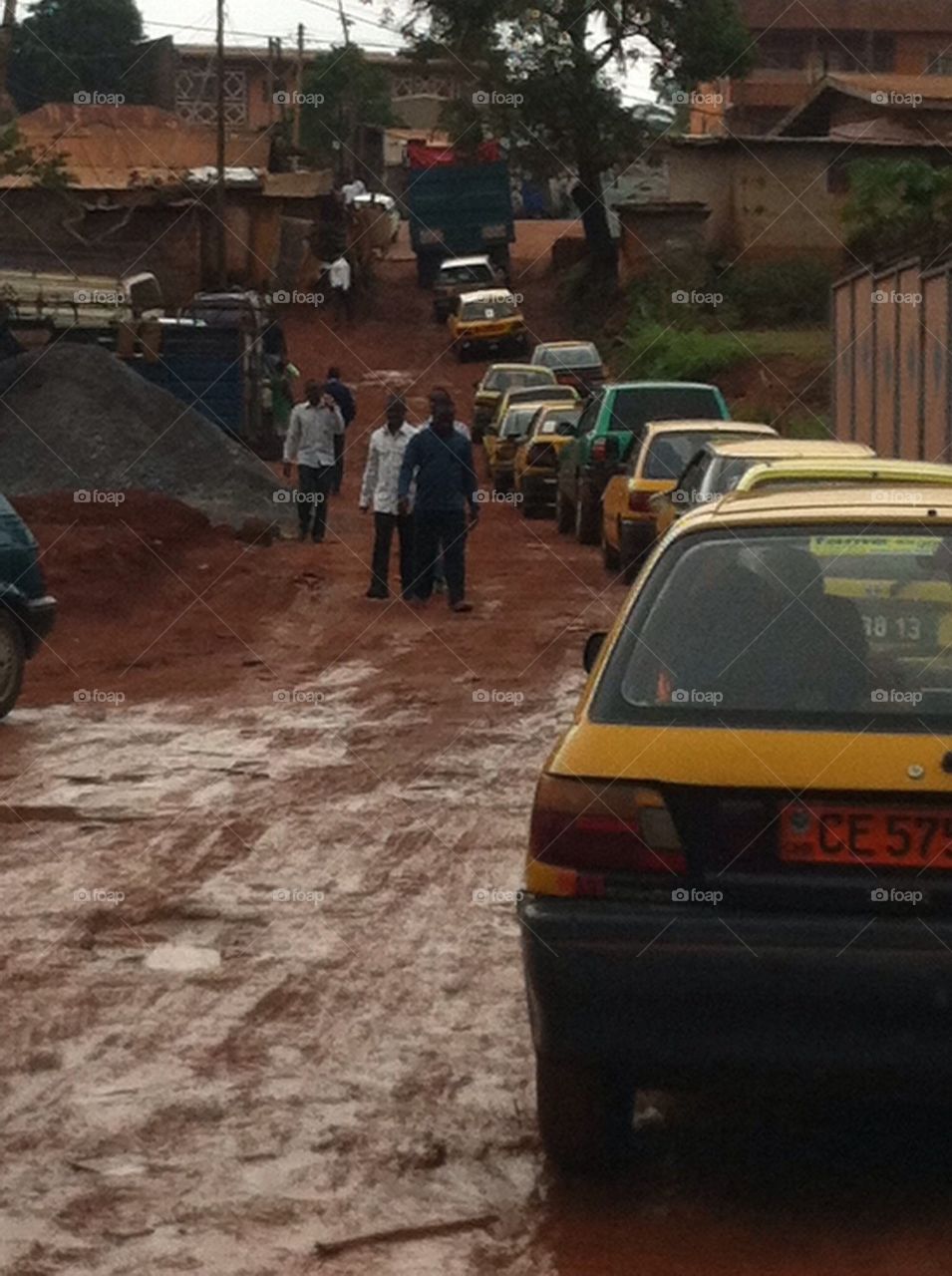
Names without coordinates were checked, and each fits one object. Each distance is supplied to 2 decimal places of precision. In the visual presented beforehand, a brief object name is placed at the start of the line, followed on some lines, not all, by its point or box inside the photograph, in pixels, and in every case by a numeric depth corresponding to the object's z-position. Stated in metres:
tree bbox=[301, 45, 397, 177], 77.32
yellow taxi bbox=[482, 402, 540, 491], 36.16
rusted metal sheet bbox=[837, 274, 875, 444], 29.38
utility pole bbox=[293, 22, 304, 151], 70.62
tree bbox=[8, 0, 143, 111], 87.44
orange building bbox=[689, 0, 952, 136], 75.44
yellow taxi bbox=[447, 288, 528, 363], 54.53
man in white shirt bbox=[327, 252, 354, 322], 56.75
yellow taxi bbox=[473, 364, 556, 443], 42.81
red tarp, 63.81
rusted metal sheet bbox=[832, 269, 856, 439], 31.23
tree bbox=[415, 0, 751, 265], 57.25
